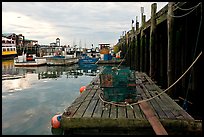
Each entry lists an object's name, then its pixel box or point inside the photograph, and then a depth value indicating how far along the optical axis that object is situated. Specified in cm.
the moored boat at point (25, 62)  2530
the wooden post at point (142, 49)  1080
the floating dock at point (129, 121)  325
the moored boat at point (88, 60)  2668
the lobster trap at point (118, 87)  419
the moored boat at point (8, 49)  4026
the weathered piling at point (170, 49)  497
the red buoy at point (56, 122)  500
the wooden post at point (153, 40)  714
